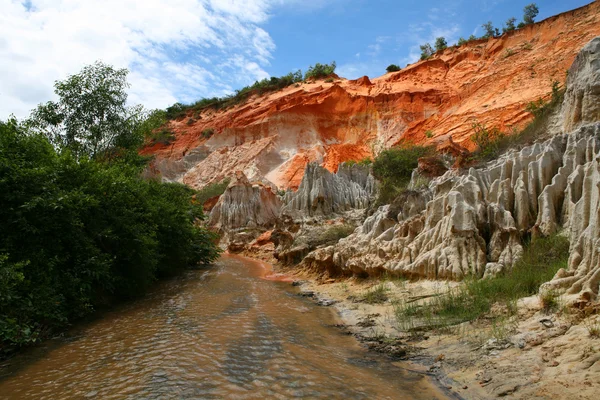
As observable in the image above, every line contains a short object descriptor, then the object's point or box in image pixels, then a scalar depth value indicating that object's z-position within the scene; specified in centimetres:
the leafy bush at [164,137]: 5925
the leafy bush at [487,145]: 1703
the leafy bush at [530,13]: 4350
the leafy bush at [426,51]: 5212
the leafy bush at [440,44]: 5188
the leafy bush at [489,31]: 4719
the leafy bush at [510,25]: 4456
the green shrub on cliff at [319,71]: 5906
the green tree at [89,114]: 1606
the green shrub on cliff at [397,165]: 2528
